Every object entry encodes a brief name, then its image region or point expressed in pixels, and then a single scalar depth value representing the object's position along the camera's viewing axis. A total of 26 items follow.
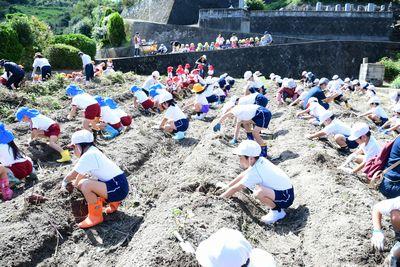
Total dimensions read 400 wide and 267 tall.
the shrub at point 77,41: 22.08
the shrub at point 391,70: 21.95
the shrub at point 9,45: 17.54
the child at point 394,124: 10.29
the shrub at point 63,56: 19.42
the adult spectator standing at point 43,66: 15.09
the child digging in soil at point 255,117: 8.30
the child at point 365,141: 6.85
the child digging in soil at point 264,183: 5.37
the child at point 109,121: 9.56
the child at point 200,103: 11.91
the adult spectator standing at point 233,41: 24.72
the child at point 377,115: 12.43
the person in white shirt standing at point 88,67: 15.65
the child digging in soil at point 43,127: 8.01
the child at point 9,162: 6.25
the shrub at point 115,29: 30.50
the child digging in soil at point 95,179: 5.26
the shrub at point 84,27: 47.66
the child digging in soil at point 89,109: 8.86
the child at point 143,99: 12.17
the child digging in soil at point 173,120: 9.51
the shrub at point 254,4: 34.75
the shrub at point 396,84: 19.48
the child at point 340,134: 8.95
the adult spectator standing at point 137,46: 25.51
